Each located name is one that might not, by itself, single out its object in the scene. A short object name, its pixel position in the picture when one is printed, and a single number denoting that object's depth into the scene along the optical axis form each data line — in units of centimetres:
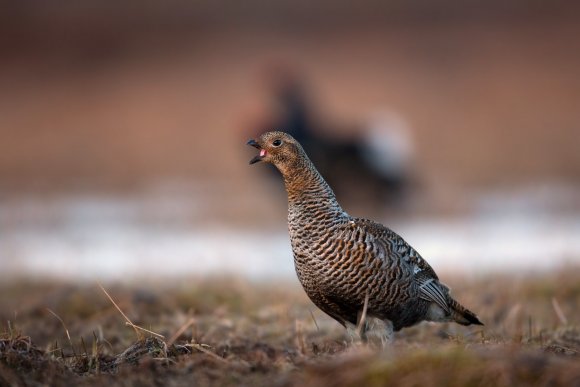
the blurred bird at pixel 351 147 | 2808
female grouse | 1085
